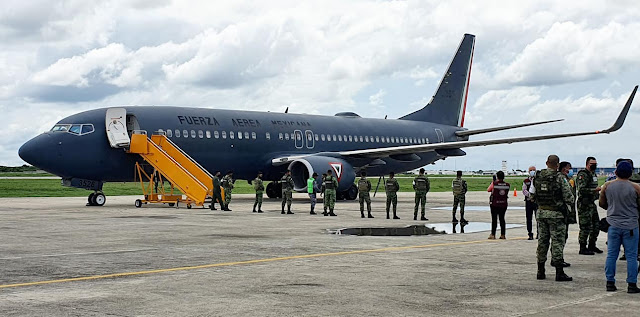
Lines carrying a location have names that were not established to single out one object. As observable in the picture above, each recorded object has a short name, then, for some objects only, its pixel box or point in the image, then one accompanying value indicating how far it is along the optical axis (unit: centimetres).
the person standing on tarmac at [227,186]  2844
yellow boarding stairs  2928
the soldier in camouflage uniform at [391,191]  2427
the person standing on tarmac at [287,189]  2671
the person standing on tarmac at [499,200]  1673
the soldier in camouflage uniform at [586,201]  1357
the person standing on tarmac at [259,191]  2714
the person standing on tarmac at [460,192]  2139
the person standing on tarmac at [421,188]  2377
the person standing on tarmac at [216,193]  2833
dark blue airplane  3005
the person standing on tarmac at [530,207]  1666
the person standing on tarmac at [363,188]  2503
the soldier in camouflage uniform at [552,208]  1096
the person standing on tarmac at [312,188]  2738
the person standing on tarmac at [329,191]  2570
